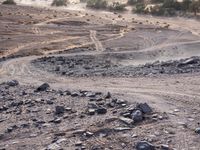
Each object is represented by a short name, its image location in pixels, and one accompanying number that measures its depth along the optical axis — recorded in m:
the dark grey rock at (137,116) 11.08
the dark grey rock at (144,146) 9.77
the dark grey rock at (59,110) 12.29
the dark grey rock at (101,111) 11.83
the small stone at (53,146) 10.19
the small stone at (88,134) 10.61
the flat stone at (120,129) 10.73
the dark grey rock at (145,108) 11.55
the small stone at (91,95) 13.63
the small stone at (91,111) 11.89
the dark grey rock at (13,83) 17.32
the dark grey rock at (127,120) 11.00
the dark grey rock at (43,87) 15.29
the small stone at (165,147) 9.81
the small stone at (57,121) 11.73
